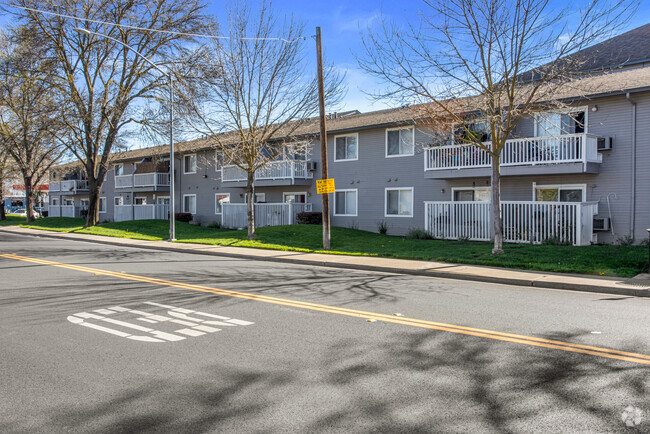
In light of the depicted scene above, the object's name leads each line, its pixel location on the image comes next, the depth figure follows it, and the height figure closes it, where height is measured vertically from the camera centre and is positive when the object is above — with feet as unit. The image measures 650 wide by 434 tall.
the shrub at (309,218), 85.56 -1.41
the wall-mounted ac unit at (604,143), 56.65 +7.12
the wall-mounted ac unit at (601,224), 56.49 -2.08
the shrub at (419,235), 66.56 -3.60
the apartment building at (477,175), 55.47 +4.73
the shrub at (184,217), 114.52 -1.26
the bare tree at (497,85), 44.47 +11.61
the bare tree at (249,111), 64.34 +13.34
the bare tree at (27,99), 90.79 +25.20
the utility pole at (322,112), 54.90 +10.81
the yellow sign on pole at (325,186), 54.34 +2.61
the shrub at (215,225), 103.14 -2.92
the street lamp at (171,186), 69.51 +3.70
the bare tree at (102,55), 90.22 +30.84
